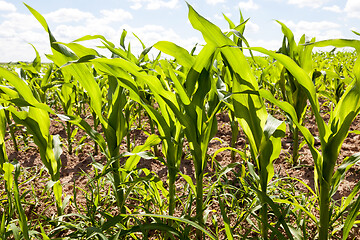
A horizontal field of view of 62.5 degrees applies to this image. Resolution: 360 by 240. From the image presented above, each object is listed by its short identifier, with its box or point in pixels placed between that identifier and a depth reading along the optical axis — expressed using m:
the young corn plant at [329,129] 0.80
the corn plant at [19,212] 0.89
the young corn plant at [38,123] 0.99
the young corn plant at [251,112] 0.84
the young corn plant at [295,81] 1.55
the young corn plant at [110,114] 1.09
